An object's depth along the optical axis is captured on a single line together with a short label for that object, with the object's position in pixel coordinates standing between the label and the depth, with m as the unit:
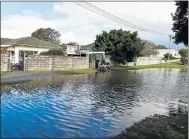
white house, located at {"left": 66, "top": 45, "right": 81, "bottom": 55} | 22.42
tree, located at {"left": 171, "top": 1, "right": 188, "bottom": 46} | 6.93
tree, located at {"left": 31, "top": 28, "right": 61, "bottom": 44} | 45.81
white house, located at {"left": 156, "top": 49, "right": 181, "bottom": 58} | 71.19
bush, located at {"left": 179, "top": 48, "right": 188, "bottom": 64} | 45.57
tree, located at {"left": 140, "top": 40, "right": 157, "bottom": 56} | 46.08
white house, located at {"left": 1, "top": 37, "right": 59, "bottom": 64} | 20.30
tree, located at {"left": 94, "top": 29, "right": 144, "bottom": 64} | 27.26
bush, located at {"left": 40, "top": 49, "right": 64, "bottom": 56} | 20.19
